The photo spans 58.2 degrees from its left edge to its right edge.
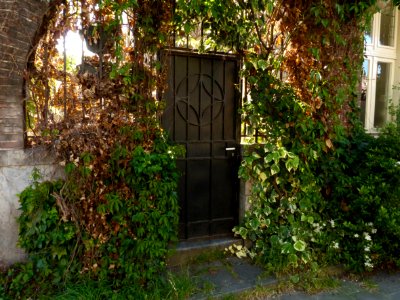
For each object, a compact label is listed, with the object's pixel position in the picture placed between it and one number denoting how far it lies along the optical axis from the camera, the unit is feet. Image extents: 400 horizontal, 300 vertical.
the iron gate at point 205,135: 13.37
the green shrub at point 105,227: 10.24
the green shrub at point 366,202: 13.08
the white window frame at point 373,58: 19.45
